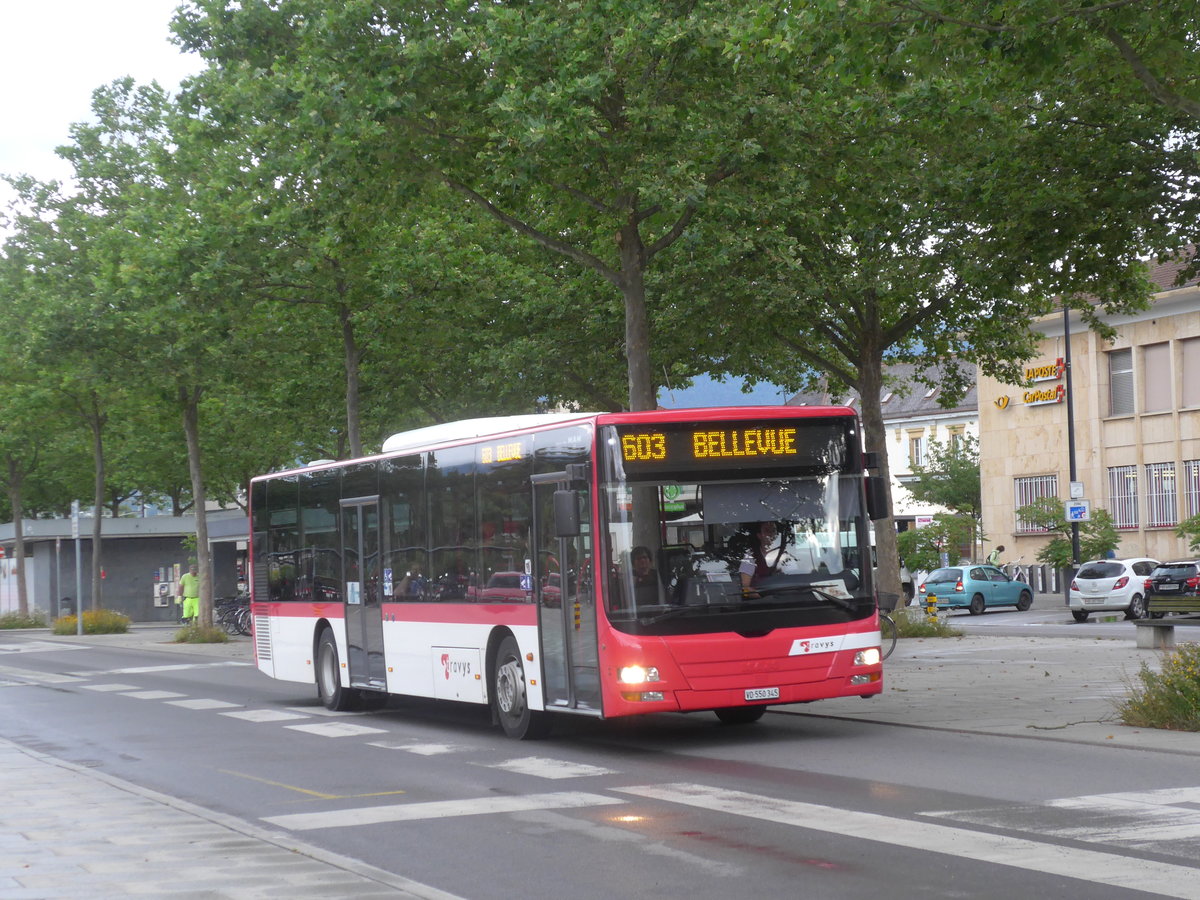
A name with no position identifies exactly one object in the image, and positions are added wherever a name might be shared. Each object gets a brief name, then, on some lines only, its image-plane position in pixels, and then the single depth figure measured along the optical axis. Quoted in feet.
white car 132.98
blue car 156.97
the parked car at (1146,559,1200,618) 115.55
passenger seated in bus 44.75
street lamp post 155.22
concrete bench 78.07
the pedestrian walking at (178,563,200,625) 160.56
